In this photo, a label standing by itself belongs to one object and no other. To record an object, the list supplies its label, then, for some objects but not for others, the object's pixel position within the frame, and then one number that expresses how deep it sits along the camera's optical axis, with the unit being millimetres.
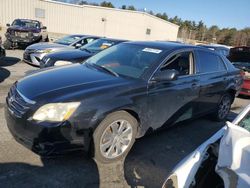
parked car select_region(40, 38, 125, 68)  5059
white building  17601
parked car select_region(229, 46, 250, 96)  5791
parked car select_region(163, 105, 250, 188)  1282
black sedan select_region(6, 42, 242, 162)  2111
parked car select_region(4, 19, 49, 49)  10527
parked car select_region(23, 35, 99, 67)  6545
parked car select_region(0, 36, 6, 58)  5836
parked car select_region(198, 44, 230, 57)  8374
